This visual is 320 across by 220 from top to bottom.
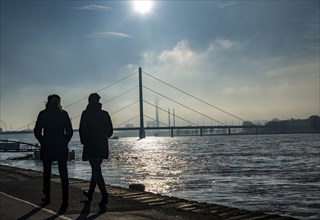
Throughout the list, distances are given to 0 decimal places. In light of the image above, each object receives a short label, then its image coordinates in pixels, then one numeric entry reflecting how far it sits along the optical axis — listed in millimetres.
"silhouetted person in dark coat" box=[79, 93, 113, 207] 7438
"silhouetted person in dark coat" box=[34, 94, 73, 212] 7367
